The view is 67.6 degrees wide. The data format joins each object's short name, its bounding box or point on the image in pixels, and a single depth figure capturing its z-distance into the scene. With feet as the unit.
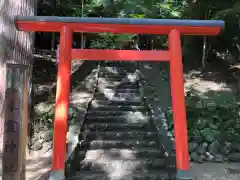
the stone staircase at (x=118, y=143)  11.05
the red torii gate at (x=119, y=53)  8.34
